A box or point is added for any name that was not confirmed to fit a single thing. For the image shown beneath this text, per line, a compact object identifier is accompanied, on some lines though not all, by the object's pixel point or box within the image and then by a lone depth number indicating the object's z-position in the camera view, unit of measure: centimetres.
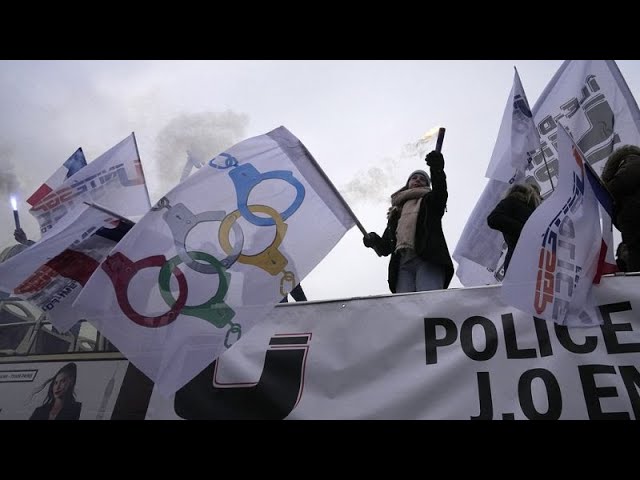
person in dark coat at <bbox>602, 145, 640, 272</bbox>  332
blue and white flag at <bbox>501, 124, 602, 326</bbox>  258
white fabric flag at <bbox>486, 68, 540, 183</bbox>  514
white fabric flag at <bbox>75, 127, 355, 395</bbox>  288
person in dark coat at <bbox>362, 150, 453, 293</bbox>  407
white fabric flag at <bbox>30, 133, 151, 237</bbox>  566
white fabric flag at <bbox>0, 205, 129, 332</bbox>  377
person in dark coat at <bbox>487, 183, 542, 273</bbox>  381
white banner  267
